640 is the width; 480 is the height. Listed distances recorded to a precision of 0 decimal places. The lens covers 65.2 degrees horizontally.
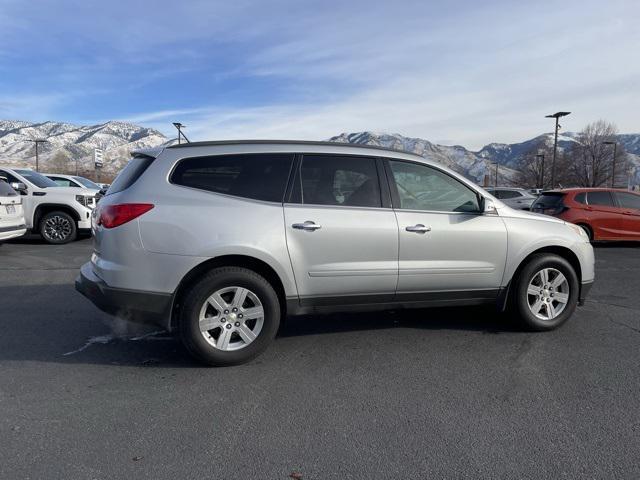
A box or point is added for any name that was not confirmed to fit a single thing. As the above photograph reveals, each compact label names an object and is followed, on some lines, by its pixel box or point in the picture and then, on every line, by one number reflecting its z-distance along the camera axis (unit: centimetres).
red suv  1170
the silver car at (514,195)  2119
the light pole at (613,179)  5445
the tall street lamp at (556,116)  3712
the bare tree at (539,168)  6650
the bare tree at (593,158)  6525
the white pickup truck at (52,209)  1105
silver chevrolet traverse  378
